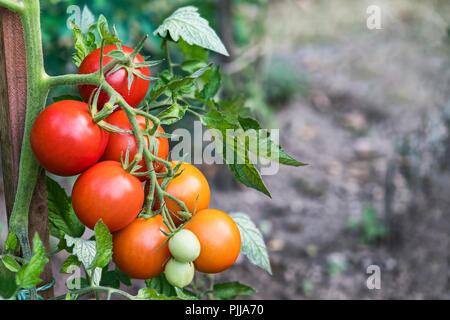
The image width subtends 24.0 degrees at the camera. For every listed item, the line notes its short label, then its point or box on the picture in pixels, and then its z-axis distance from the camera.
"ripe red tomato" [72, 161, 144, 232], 0.80
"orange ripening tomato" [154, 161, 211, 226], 0.84
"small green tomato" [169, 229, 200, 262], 0.81
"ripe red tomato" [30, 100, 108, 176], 0.79
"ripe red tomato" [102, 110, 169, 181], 0.82
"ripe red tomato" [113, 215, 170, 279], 0.82
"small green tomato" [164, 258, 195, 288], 0.82
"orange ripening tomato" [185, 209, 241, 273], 0.83
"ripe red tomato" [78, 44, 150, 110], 0.82
